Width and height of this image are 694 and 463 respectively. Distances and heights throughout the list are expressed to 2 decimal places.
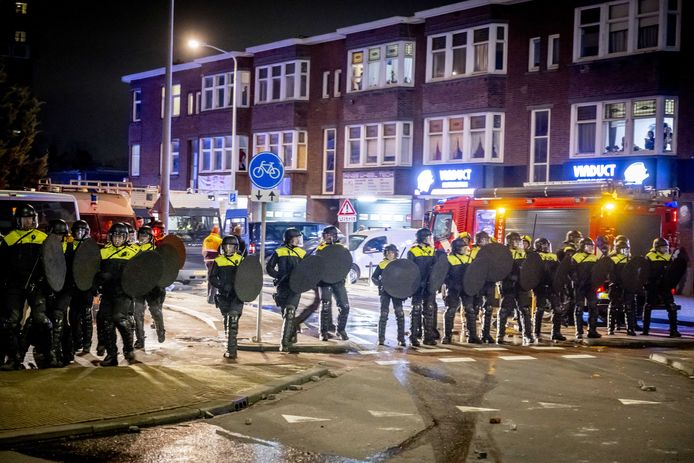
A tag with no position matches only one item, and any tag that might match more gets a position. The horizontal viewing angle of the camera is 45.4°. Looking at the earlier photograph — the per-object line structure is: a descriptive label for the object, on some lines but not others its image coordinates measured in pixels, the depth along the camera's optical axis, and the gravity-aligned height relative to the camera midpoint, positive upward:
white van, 27.41 -0.84
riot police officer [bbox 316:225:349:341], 13.88 -1.34
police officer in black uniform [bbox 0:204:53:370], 10.02 -0.84
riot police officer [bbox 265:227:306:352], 12.65 -0.92
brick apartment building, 27.69 +4.78
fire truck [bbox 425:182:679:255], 18.75 +0.33
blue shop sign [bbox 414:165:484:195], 32.38 +1.72
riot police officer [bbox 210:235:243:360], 11.80 -0.94
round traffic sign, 13.25 +0.75
